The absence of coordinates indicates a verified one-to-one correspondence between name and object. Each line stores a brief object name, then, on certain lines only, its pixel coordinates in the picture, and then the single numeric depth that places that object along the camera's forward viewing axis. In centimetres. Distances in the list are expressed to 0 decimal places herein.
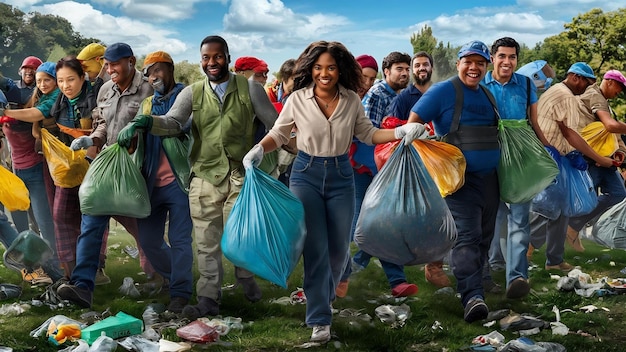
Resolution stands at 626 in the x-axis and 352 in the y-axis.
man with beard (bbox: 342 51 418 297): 607
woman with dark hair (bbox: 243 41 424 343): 454
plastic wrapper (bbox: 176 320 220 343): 461
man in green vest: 524
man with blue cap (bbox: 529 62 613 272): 666
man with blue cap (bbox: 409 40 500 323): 511
